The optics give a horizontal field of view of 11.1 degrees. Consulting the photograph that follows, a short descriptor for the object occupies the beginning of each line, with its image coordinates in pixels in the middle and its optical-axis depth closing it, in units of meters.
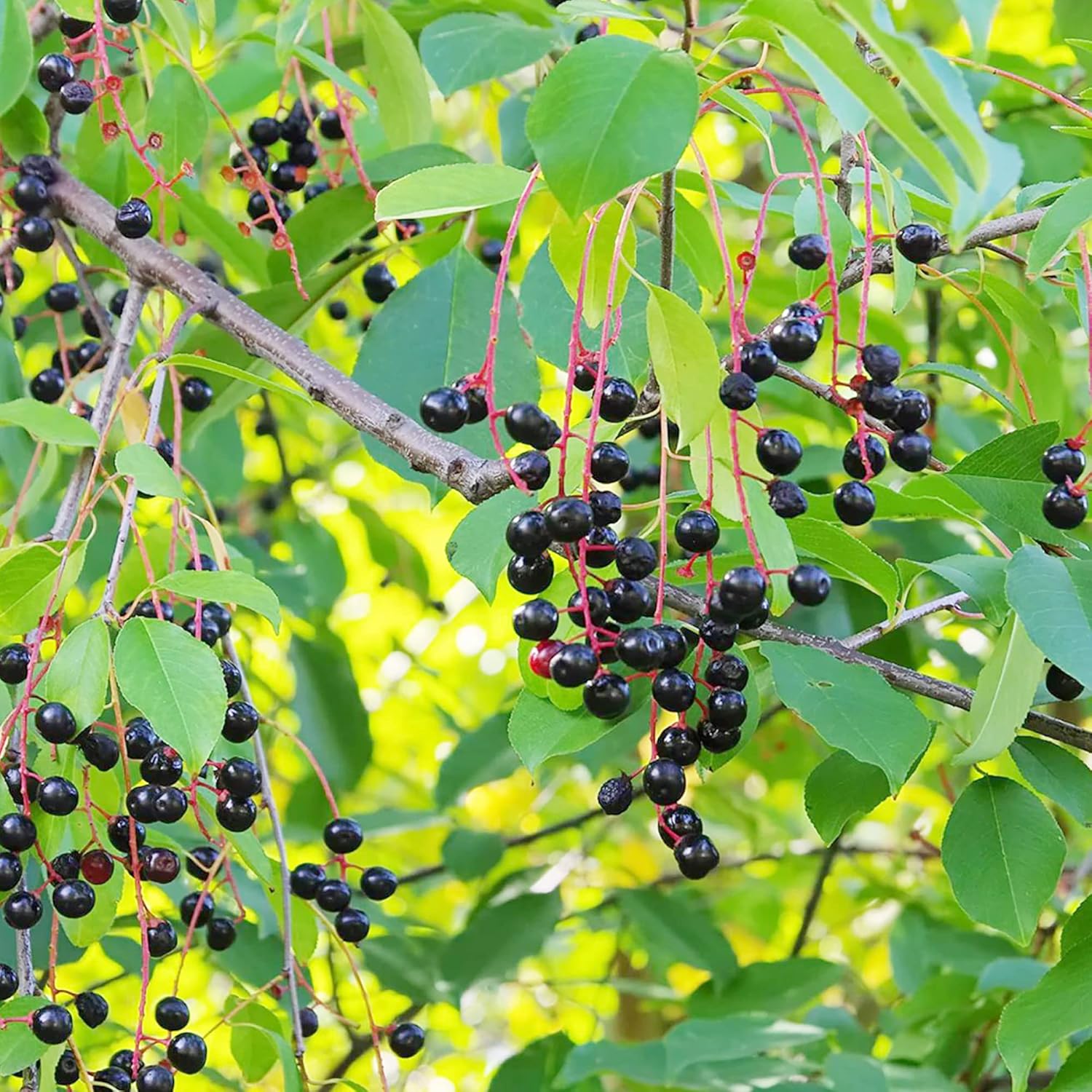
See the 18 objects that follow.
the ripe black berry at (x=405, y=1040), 1.17
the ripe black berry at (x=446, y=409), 1.06
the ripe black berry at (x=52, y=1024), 1.06
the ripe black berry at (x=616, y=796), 1.07
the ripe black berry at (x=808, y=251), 1.06
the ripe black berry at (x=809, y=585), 1.04
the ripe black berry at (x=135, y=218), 1.14
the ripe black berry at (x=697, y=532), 1.05
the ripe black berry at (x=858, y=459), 1.06
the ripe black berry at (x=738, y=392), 1.04
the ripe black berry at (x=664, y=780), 1.05
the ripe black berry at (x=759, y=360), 1.04
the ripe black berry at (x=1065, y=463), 1.07
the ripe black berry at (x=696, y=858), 1.05
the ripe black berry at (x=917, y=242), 1.07
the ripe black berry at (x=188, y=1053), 1.09
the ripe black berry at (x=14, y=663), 1.08
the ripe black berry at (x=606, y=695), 1.04
